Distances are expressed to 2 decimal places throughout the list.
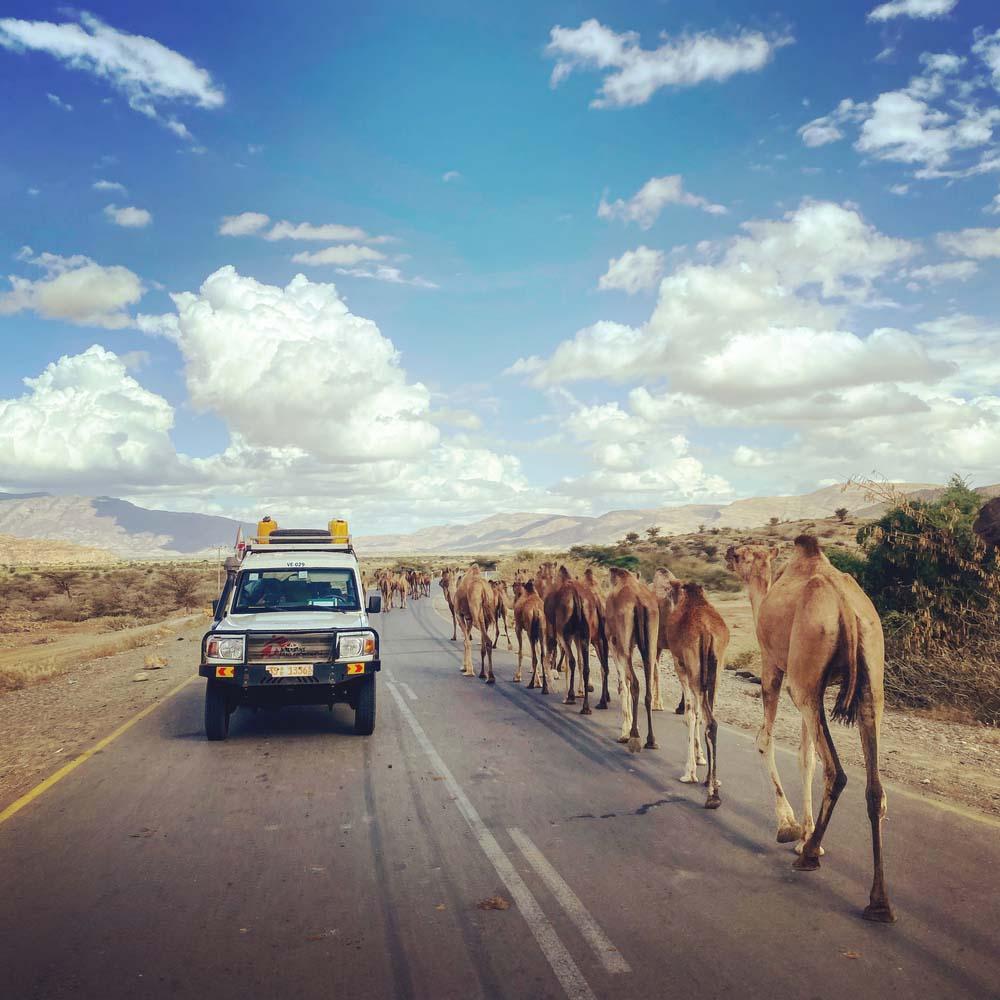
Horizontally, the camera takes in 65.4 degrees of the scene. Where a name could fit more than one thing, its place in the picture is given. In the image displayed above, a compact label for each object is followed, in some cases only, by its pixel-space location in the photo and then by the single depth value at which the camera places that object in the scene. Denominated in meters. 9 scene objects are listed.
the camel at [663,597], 10.77
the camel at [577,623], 11.30
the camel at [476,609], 14.31
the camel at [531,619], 13.02
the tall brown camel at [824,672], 5.04
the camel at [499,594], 15.45
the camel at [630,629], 9.19
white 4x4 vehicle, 8.80
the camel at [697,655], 7.30
